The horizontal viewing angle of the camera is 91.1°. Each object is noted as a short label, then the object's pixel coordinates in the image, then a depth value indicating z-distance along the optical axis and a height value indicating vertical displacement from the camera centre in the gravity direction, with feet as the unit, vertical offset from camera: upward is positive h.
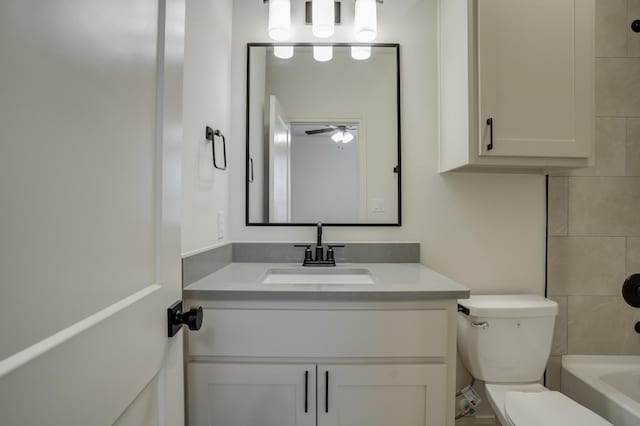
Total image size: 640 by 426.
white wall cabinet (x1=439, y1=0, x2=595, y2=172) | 4.02 +1.72
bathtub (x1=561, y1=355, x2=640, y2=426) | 3.91 -2.38
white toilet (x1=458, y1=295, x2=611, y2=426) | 4.21 -1.74
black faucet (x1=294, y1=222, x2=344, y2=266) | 4.75 -0.65
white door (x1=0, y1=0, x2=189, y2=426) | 1.00 +0.01
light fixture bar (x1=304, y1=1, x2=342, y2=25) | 4.95 +3.21
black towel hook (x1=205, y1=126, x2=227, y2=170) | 4.08 +1.02
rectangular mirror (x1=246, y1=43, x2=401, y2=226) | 5.09 +1.31
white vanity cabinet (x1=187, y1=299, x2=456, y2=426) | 3.32 -1.60
